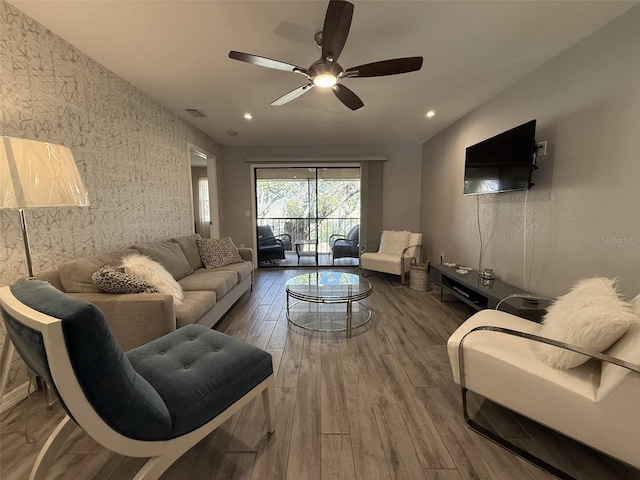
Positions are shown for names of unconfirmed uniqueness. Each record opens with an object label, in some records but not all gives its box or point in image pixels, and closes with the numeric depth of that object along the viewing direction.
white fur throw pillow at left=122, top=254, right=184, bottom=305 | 1.99
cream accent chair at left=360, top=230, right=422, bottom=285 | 4.05
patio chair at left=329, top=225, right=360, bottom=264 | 5.32
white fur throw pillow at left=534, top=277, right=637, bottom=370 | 1.15
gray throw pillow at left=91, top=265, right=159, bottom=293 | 1.75
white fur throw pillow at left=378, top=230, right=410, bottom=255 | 4.45
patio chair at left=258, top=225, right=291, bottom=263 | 5.31
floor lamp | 1.17
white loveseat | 1.03
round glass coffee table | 2.54
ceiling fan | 1.52
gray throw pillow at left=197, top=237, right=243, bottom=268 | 3.38
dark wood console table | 2.03
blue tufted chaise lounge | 0.74
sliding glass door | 5.48
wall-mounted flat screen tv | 2.30
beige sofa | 1.72
